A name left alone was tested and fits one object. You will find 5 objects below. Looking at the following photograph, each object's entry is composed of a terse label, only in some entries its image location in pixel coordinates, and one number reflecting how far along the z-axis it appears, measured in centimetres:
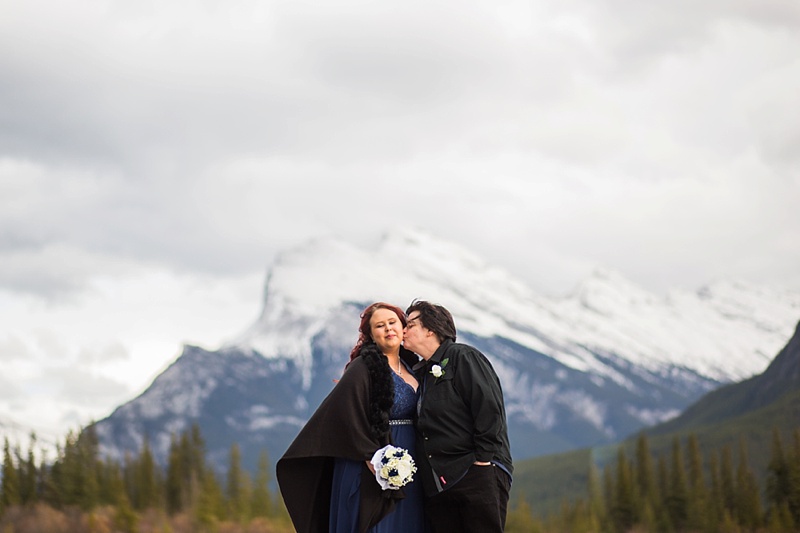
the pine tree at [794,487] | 8950
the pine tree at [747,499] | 10694
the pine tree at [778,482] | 9188
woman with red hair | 995
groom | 962
